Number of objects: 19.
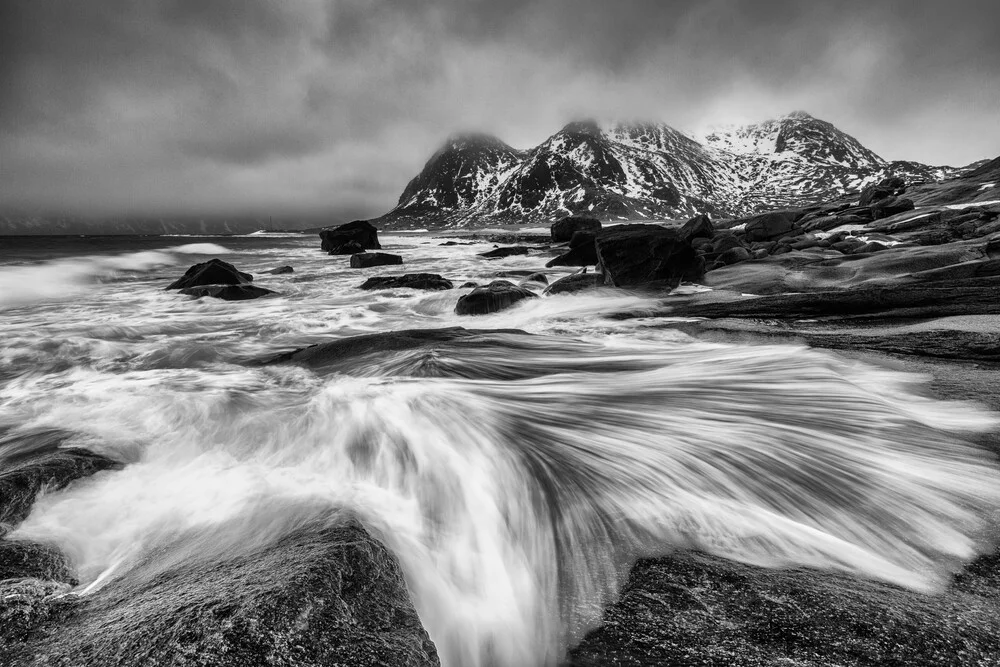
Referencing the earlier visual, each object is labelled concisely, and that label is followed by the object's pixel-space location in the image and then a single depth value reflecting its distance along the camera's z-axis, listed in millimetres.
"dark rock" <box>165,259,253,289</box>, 13930
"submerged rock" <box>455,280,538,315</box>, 9594
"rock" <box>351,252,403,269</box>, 22781
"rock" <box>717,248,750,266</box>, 13016
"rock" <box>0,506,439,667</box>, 1301
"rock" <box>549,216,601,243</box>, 36250
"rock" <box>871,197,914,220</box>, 18000
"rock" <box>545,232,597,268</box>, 19672
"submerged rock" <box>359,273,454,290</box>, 13531
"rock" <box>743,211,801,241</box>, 19578
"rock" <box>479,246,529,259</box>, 27012
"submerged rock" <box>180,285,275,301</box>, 12203
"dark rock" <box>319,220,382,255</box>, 36469
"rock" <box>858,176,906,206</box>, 23750
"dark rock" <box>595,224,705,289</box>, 10062
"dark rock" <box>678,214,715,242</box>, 18016
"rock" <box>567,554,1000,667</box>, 1493
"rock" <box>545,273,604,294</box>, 9919
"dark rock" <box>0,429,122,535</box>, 2461
